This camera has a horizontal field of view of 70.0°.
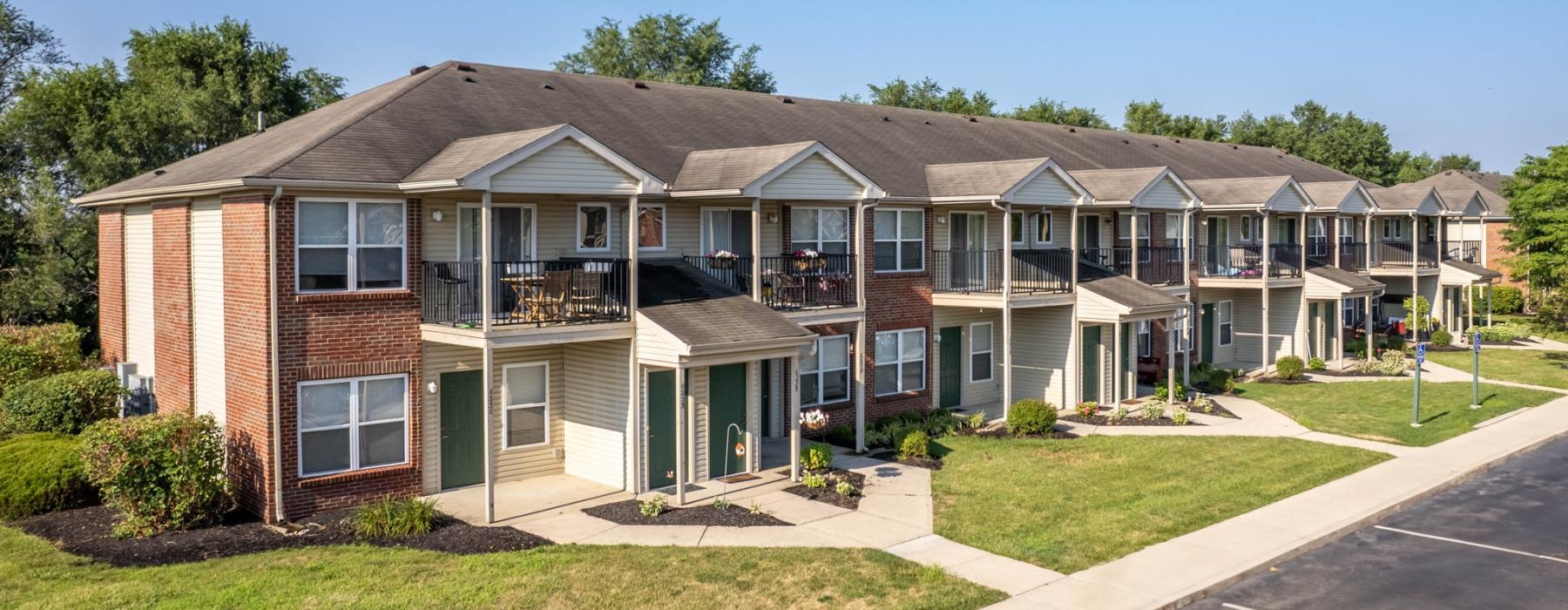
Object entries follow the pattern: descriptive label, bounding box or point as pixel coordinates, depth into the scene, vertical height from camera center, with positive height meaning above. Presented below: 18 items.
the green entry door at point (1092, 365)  26.91 -1.96
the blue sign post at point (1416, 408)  23.65 -2.66
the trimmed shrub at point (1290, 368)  31.16 -2.34
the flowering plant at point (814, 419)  18.72 -2.26
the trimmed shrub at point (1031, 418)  22.36 -2.69
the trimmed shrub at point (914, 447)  20.19 -2.93
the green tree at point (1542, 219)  33.00 +1.96
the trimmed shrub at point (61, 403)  19.39 -2.07
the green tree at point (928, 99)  59.81 +10.09
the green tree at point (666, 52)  55.88 +11.66
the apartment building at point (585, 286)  15.83 -0.01
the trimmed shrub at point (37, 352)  21.92 -1.33
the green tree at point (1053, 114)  63.88 +9.84
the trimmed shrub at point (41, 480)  15.67 -2.76
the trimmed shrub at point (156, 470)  14.67 -2.45
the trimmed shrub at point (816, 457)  18.41 -2.87
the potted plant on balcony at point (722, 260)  19.84 +0.45
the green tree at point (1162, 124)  66.50 +9.61
